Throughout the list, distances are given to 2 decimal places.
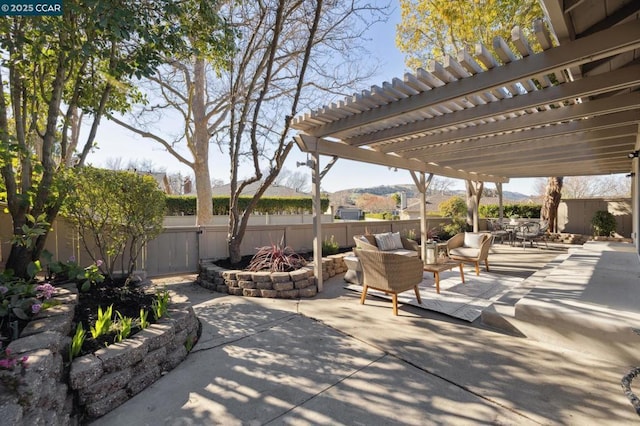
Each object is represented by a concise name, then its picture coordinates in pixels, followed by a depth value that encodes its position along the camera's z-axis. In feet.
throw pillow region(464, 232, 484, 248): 21.21
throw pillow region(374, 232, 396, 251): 20.77
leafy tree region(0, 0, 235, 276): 9.55
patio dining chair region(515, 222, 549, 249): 31.12
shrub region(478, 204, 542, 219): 44.30
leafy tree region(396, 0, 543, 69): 25.85
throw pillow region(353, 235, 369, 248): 20.02
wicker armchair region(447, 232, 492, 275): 19.34
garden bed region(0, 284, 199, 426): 5.10
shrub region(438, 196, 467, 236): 36.34
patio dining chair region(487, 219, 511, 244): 34.12
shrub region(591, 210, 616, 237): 32.94
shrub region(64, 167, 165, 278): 11.80
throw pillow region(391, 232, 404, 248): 22.16
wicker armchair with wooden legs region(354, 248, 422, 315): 12.59
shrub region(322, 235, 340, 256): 22.16
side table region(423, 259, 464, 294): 15.58
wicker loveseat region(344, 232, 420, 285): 17.88
